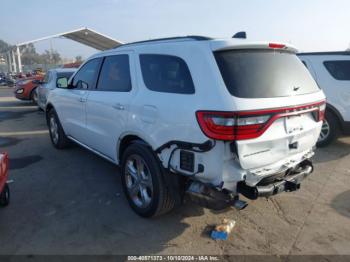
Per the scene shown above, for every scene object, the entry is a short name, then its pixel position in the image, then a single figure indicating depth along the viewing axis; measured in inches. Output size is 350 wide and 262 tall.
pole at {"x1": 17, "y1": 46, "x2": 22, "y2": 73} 1438.9
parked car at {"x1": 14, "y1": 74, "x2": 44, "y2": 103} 536.7
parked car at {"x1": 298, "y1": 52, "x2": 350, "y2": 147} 237.0
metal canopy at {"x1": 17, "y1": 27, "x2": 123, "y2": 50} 1363.7
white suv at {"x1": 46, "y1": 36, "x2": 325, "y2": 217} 100.9
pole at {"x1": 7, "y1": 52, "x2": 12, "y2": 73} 1586.4
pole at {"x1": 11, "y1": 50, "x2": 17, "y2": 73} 1518.2
